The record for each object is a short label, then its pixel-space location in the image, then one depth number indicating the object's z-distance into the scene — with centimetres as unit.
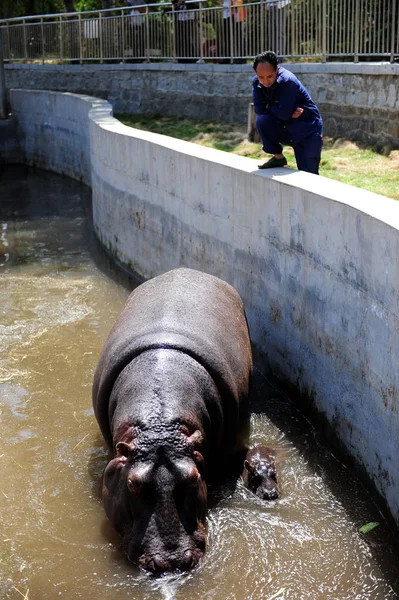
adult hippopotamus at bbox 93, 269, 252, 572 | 541
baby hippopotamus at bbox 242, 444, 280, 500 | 651
